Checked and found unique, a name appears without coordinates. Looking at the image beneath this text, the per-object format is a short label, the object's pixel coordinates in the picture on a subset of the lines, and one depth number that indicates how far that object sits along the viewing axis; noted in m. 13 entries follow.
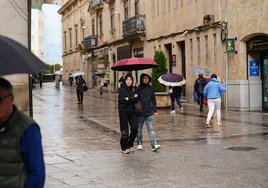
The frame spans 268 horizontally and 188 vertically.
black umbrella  2.88
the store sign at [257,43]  19.12
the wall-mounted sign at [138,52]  34.44
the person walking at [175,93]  20.27
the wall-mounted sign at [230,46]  20.48
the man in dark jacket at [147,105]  10.22
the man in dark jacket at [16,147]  3.00
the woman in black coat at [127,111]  9.88
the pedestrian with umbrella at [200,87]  20.58
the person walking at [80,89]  26.72
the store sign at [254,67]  20.18
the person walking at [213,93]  14.61
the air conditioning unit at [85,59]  52.59
